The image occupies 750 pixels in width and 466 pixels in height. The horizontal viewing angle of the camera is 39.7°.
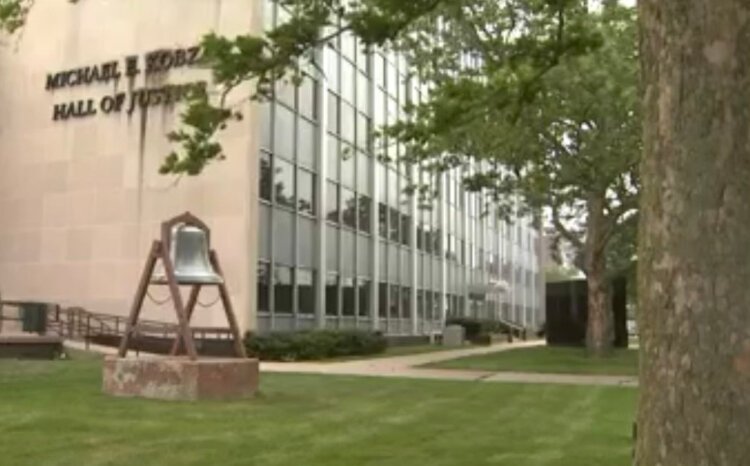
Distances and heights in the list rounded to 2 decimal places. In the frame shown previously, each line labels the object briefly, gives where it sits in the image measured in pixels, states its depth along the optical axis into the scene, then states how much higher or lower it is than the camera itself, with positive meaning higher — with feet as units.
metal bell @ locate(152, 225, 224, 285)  47.47 +3.79
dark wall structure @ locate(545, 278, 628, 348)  131.23 +3.20
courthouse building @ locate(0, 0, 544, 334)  89.97 +15.39
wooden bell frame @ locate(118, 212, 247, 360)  45.37 +2.18
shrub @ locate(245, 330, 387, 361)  85.15 -0.63
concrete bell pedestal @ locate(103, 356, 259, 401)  44.04 -1.76
